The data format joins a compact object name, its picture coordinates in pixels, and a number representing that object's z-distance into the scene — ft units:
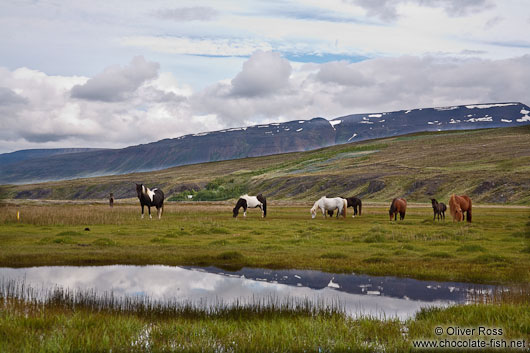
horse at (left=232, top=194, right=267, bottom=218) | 179.93
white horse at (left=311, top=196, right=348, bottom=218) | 175.01
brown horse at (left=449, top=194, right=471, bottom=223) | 141.28
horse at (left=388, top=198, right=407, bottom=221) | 151.43
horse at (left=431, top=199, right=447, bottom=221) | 148.89
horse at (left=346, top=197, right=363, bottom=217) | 181.16
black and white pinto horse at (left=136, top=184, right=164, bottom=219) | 162.30
